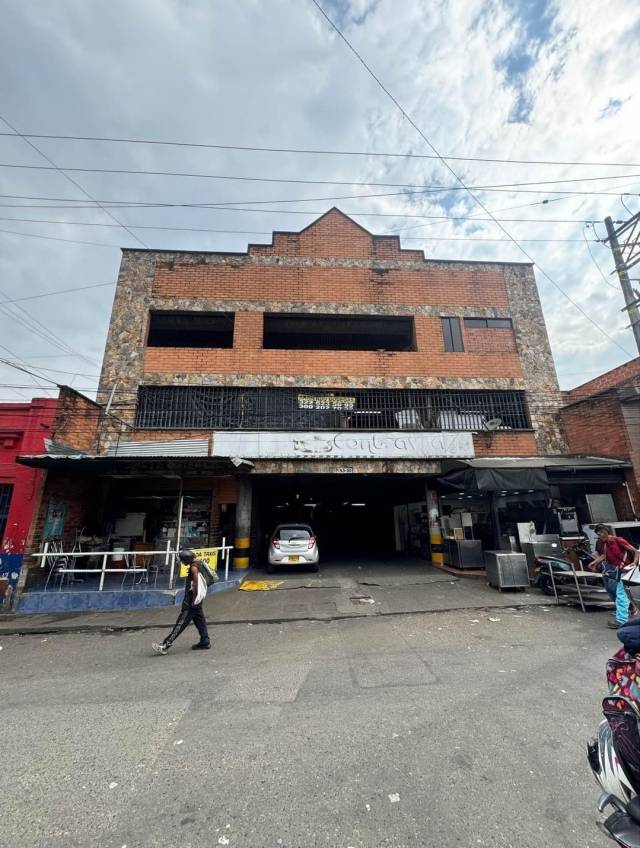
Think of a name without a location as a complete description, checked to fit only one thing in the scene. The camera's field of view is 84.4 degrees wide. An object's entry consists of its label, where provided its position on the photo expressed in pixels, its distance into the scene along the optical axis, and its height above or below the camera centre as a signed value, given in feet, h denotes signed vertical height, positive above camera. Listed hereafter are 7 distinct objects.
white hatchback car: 38.86 -2.39
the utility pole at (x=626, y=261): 33.37 +24.39
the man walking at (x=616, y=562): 21.11 -2.56
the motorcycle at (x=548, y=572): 28.16 -4.00
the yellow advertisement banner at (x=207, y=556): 31.86 -2.65
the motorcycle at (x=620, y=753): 5.80 -3.95
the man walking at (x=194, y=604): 19.30 -4.07
